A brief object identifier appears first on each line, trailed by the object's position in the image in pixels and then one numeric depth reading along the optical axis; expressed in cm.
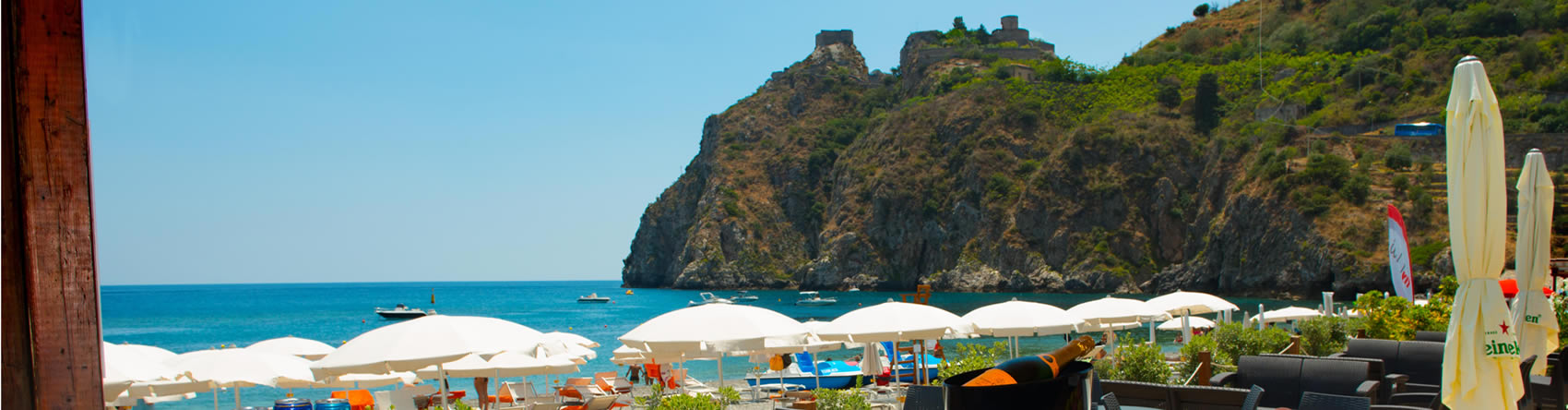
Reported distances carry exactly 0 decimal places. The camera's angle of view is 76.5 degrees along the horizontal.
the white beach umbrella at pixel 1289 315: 2492
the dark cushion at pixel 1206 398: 664
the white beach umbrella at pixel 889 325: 1316
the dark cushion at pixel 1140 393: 702
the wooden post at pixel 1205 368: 980
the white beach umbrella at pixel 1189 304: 1909
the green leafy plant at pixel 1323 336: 1317
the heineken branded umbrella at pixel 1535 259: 764
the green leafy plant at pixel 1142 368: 971
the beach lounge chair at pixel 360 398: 1430
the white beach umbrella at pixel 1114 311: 1712
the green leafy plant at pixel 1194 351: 1116
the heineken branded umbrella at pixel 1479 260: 506
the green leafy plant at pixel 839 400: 870
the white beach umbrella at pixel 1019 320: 1486
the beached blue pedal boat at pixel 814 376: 1958
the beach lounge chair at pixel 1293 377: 755
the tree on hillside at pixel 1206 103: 8375
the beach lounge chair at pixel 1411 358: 875
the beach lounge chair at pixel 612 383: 1783
